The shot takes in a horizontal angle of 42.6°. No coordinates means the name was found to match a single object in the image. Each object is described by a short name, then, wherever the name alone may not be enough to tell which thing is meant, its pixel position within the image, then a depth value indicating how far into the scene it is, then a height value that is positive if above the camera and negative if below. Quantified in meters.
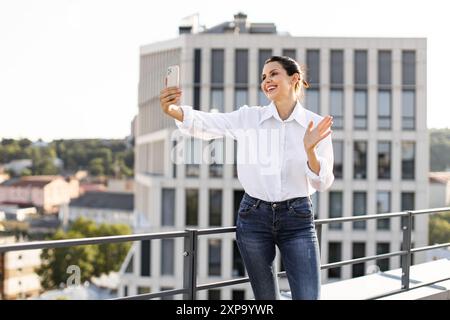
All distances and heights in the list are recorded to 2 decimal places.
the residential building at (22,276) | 107.50 -20.91
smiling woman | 3.15 -0.02
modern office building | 42.34 +2.06
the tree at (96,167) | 135.88 -0.08
